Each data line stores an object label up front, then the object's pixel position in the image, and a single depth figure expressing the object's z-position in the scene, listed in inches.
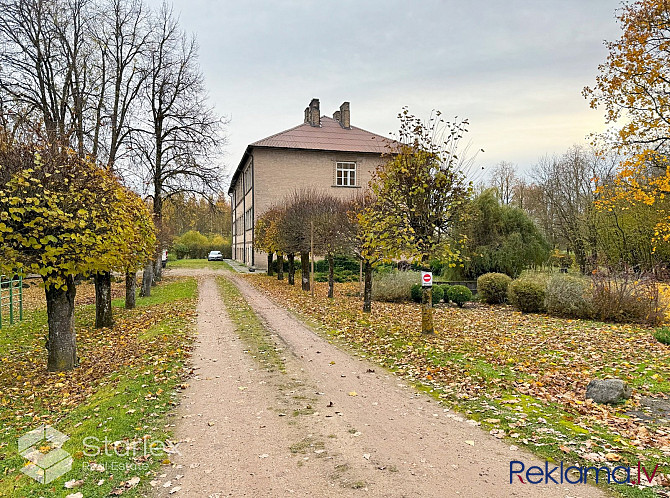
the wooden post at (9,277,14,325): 493.7
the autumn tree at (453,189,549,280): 987.9
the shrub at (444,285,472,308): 684.1
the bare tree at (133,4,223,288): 902.4
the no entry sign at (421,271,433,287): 405.6
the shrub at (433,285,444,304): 700.0
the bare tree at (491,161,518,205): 1987.0
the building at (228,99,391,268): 1391.5
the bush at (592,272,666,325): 490.3
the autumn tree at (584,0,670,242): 471.8
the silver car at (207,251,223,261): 2220.7
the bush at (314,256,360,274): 1187.3
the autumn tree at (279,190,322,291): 855.1
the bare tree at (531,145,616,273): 970.1
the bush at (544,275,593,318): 532.7
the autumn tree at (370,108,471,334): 398.3
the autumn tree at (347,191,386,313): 414.6
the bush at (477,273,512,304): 692.7
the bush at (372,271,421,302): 738.8
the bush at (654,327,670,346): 367.2
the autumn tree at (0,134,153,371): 261.4
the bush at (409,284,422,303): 728.3
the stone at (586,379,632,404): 227.9
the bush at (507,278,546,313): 592.4
